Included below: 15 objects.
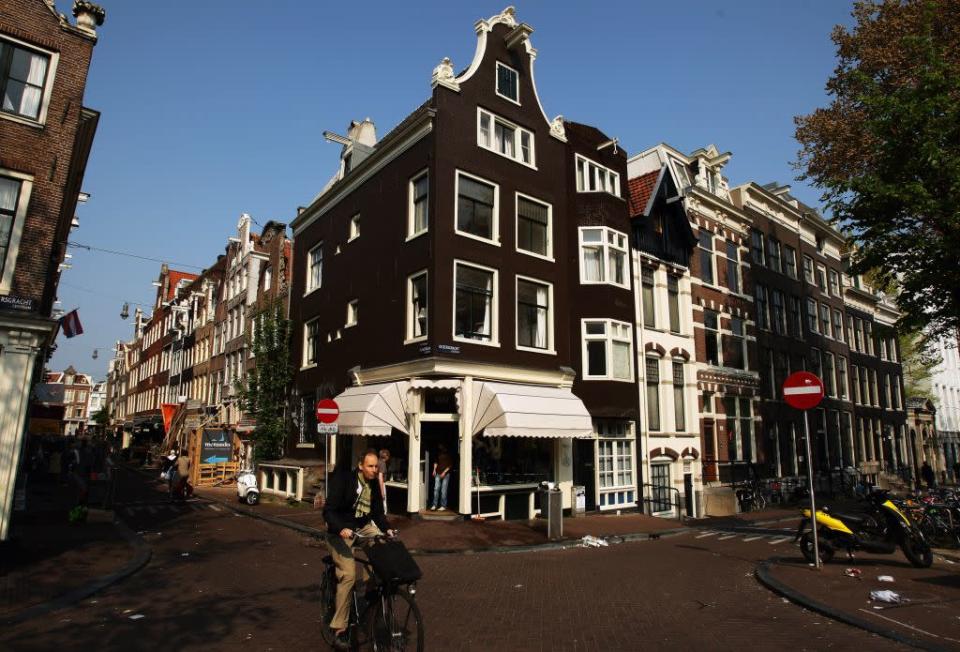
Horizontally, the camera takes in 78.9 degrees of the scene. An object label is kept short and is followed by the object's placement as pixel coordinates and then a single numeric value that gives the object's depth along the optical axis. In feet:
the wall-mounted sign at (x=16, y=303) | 39.75
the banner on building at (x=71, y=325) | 82.02
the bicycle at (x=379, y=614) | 18.03
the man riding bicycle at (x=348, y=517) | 20.13
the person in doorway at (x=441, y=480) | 55.83
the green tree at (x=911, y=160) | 43.01
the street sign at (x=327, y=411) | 48.49
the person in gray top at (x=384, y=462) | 55.49
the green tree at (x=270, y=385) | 88.28
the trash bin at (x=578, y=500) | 62.80
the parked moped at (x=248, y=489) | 68.28
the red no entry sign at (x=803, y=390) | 34.94
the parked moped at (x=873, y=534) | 35.73
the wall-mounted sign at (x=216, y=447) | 96.53
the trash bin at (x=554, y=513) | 49.55
